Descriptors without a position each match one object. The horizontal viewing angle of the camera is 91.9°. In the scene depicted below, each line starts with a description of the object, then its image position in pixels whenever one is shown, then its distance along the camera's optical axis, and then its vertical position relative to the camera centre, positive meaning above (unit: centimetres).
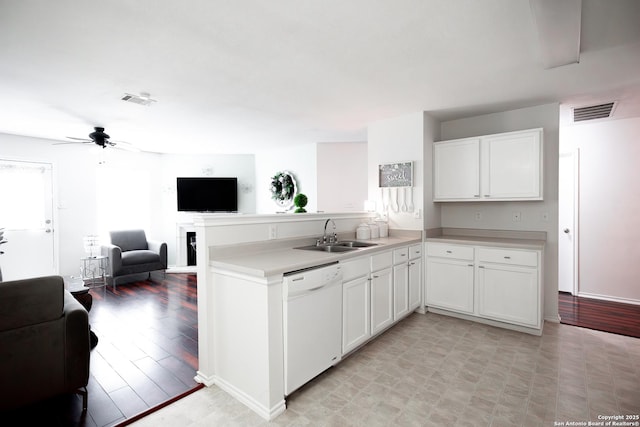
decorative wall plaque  375 +40
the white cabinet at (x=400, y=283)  312 -79
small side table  514 -104
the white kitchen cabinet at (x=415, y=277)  342 -80
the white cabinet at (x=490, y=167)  322 +43
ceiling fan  420 +98
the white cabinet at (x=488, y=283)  299 -81
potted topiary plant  317 +8
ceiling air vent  300 +110
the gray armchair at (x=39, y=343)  172 -78
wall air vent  349 +110
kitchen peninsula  188 -58
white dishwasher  196 -79
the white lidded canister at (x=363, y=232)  356 -29
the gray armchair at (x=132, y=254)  496 -75
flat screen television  629 +30
